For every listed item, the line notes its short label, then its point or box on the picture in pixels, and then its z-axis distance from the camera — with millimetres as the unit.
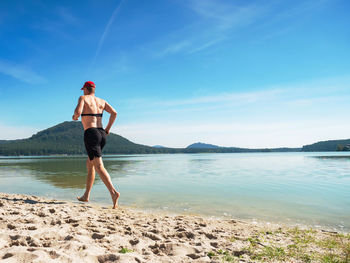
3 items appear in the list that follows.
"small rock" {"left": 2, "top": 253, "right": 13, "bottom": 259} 2656
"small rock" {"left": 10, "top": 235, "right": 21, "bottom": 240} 3266
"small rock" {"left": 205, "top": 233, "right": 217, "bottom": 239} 3940
